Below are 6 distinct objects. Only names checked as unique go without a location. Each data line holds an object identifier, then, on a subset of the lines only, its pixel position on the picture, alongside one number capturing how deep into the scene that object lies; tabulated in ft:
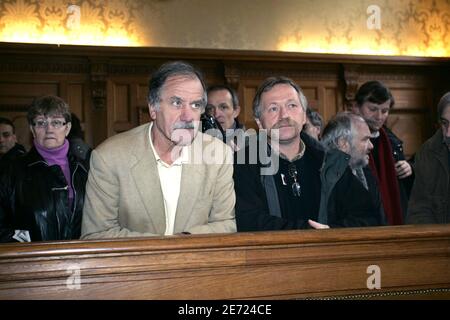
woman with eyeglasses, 8.95
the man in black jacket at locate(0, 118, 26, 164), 14.01
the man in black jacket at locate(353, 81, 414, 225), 10.99
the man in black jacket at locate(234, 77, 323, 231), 8.22
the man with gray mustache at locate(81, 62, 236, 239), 7.56
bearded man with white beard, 8.41
